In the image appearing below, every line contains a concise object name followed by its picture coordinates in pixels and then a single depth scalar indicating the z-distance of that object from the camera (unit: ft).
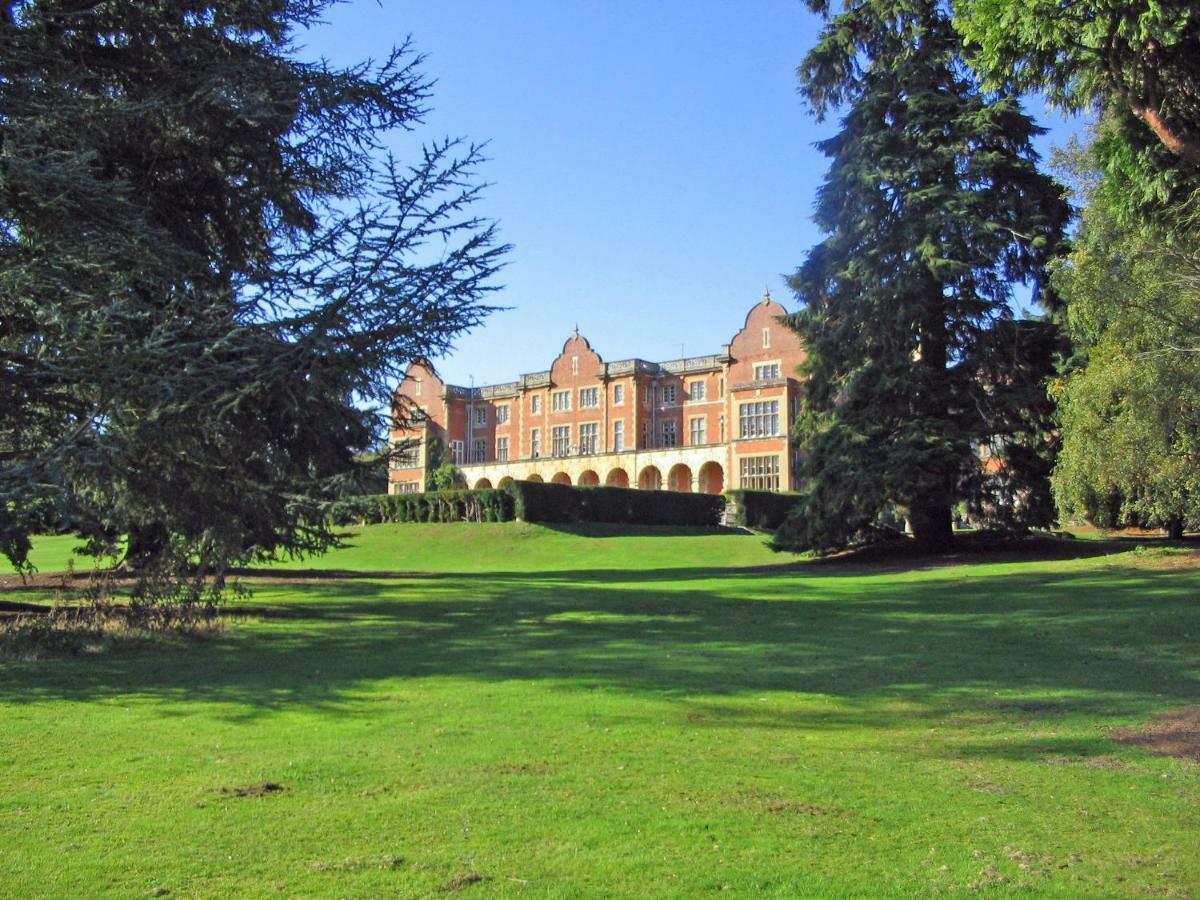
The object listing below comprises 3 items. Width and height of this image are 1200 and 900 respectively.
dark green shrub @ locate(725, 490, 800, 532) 155.02
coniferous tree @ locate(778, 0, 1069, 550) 85.97
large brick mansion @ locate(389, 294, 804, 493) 192.95
